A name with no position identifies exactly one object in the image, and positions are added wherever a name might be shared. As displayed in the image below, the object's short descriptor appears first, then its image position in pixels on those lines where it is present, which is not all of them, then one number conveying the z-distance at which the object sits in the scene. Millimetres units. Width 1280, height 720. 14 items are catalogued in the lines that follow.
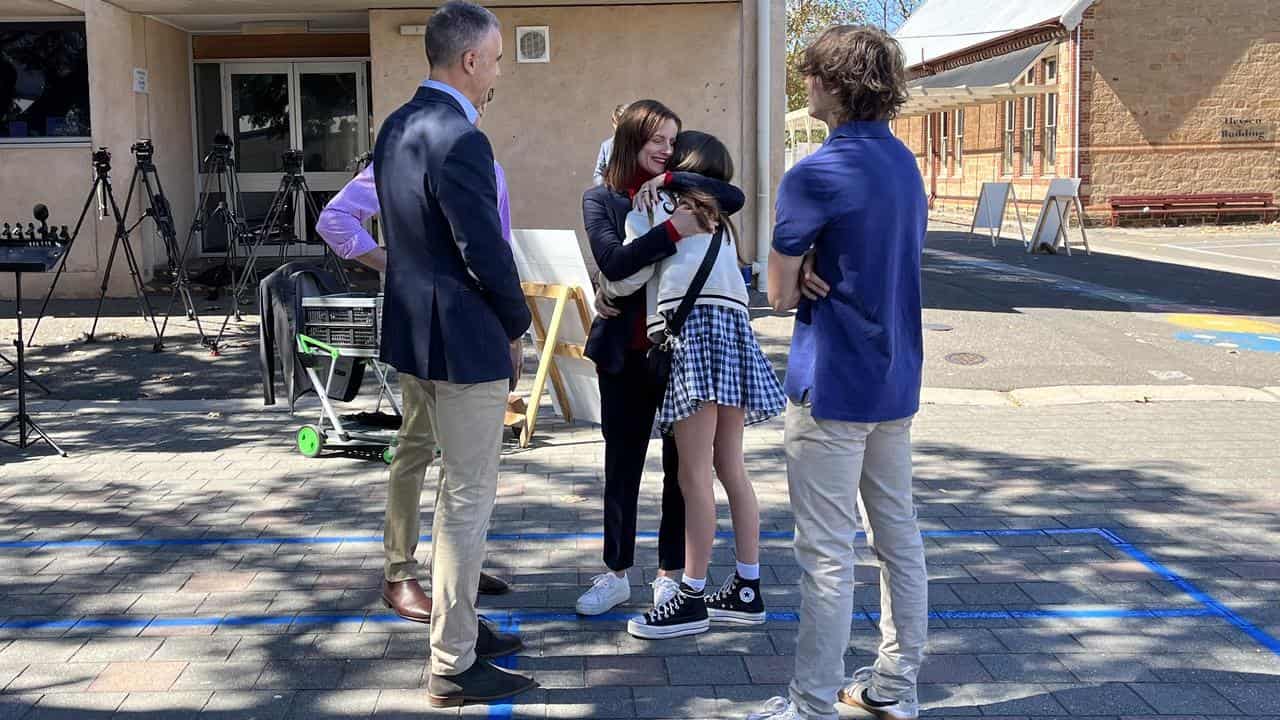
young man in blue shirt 3387
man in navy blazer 3639
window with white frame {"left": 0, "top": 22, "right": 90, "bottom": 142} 14117
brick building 29219
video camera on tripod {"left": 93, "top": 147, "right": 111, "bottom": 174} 11117
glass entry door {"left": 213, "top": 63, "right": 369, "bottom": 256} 16484
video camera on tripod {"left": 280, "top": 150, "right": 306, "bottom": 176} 12276
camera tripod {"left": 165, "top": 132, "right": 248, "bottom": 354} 12446
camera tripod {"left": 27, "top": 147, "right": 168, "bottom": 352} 10938
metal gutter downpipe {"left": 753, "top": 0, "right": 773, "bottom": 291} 13781
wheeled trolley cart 6691
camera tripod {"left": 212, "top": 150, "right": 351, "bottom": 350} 12102
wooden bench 29250
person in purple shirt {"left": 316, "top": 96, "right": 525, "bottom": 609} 5281
